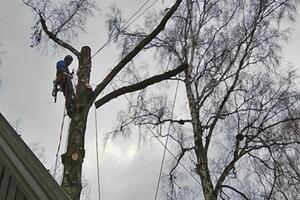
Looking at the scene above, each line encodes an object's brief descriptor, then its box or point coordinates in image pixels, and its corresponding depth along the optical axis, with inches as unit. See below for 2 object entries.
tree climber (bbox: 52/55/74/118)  237.6
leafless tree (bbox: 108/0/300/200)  322.0
